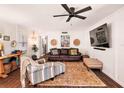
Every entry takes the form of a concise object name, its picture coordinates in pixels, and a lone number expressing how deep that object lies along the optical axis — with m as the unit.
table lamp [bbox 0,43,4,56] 2.81
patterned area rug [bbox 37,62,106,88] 2.11
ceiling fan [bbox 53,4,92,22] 1.94
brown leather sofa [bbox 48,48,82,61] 4.67
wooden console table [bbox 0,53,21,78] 2.56
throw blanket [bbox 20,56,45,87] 1.96
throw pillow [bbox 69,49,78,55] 4.84
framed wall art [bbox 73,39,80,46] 5.83
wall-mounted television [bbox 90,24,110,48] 2.56
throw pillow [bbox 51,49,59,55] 4.83
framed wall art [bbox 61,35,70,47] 5.86
